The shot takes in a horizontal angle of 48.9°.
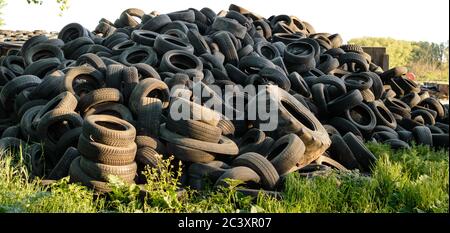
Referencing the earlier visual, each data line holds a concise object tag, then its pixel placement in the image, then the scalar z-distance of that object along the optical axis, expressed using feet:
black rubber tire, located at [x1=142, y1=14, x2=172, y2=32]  38.50
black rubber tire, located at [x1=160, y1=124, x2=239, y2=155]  20.48
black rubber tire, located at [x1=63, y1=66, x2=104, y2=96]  25.93
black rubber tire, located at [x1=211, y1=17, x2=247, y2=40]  37.50
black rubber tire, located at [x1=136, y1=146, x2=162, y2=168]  20.17
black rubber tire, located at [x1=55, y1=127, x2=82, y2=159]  22.15
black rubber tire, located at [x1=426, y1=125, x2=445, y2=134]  33.27
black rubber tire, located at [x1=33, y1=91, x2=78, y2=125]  23.25
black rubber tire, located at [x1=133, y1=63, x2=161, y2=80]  26.91
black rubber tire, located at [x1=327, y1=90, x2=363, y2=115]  29.48
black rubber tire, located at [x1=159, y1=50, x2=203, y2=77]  29.34
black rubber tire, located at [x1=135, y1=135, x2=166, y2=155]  20.94
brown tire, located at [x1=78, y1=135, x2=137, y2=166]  19.04
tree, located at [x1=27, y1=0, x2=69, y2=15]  57.66
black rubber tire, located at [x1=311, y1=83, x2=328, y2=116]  29.66
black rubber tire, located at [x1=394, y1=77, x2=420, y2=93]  40.96
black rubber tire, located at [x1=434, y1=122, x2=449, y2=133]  35.20
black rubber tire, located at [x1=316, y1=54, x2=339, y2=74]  36.38
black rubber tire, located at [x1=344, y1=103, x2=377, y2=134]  29.60
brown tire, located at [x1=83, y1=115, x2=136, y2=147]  19.19
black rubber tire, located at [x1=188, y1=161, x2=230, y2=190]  20.08
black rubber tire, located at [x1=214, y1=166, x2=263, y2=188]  19.15
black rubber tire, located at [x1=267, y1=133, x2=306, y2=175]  20.80
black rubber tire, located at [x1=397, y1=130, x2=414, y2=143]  30.79
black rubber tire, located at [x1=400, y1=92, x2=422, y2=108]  38.06
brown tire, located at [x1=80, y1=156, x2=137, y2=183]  18.93
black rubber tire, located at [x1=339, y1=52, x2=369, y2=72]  39.04
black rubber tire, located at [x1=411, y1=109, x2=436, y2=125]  35.83
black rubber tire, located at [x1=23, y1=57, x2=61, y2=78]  32.37
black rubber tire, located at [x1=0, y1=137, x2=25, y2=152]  22.95
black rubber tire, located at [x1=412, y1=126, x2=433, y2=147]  30.40
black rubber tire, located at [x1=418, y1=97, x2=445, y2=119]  38.73
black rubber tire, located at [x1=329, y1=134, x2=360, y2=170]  24.00
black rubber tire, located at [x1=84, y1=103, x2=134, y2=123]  23.50
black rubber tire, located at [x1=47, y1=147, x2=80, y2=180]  21.01
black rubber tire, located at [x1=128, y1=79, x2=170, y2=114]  23.45
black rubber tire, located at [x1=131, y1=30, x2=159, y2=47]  34.42
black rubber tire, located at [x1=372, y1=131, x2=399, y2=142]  29.89
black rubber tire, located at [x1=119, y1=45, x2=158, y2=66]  31.73
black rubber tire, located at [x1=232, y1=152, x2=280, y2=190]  19.79
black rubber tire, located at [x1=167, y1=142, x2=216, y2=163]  20.47
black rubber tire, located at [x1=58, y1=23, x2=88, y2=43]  41.14
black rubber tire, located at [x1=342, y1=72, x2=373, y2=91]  32.91
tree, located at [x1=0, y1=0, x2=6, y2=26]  99.31
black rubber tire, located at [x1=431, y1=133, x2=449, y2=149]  30.86
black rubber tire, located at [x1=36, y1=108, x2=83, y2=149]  22.65
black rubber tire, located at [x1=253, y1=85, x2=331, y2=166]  22.47
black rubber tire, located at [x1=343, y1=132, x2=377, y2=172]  23.72
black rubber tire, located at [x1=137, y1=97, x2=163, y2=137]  22.24
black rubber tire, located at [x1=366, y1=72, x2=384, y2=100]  35.01
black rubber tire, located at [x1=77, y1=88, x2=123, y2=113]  23.67
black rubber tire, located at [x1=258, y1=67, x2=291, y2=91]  29.35
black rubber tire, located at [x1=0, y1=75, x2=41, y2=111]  29.14
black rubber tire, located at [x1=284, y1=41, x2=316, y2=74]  35.24
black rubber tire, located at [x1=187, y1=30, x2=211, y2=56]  33.81
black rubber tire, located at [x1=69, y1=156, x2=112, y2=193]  18.67
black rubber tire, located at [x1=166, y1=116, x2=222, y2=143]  20.57
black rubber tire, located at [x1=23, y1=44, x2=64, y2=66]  35.35
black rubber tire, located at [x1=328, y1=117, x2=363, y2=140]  28.91
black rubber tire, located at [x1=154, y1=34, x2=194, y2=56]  32.09
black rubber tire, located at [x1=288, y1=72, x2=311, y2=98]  30.73
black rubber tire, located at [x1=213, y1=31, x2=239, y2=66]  33.78
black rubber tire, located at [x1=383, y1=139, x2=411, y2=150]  28.30
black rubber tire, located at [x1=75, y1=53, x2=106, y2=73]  27.94
